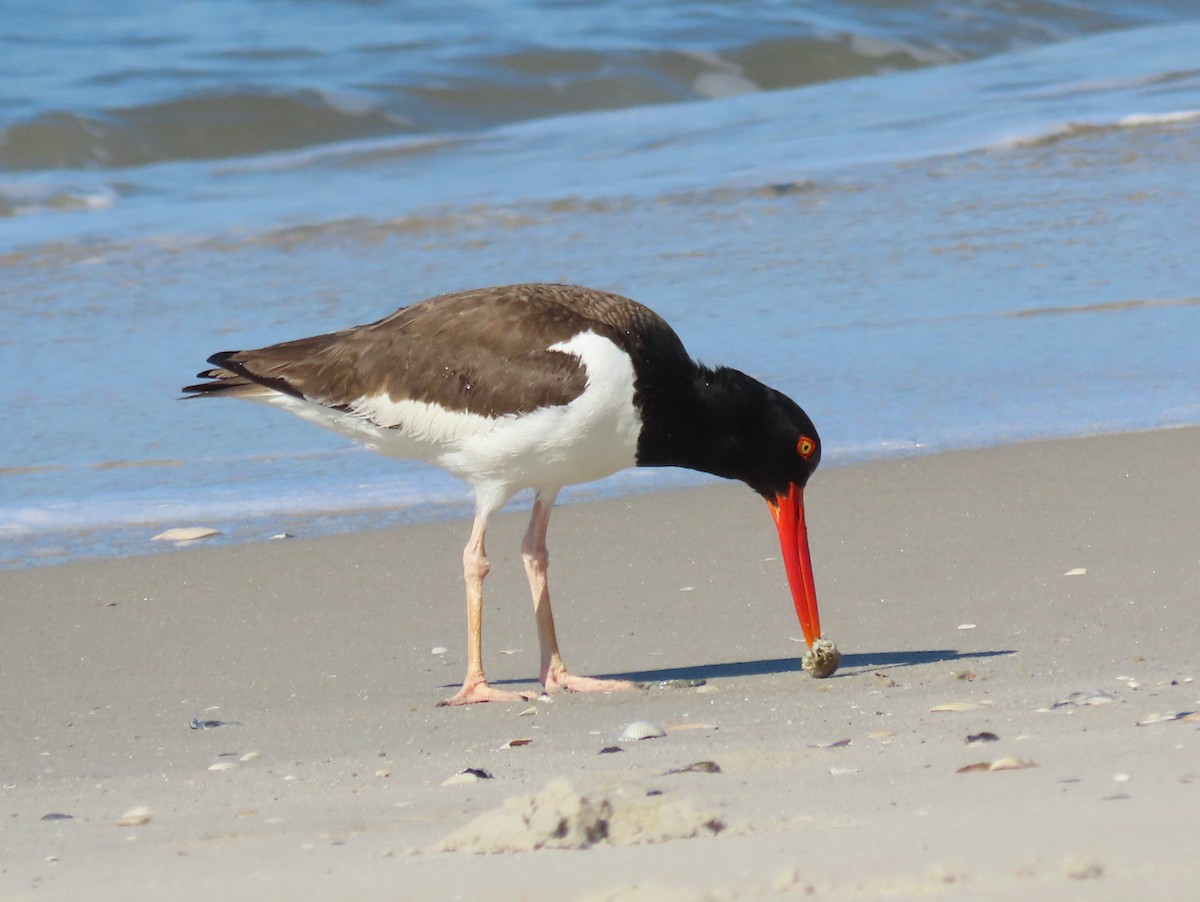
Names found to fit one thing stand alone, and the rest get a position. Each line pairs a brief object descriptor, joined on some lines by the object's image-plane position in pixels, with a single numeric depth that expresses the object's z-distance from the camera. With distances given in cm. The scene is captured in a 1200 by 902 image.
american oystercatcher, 1120
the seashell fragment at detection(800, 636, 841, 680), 1073
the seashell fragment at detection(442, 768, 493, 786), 886
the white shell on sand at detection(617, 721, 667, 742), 966
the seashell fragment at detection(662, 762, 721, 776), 851
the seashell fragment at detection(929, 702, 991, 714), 947
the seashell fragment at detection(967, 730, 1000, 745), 858
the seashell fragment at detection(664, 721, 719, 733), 976
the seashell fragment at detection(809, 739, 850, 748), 890
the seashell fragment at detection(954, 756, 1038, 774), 784
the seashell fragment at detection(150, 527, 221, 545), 1490
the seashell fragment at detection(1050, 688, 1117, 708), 924
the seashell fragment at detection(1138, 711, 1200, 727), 852
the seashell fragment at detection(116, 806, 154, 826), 839
